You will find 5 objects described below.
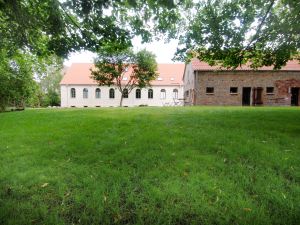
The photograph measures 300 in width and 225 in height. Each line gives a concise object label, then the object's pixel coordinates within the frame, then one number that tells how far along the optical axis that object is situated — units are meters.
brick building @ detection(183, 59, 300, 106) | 23.61
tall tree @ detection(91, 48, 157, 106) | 28.93
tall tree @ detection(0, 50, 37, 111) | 17.24
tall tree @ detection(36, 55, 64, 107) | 19.47
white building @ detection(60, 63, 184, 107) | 35.63
